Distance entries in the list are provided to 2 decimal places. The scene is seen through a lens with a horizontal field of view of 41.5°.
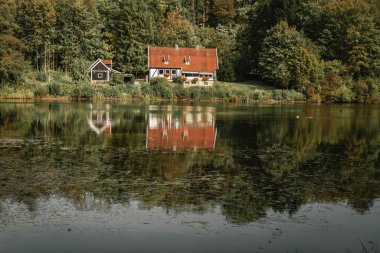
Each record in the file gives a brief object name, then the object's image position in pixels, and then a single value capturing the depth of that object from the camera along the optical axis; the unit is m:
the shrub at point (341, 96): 77.38
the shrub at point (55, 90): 68.00
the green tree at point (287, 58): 78.25
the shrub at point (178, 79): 82.81
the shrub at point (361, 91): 78.31
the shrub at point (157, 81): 76.54
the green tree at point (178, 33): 97.31
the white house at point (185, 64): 86.31
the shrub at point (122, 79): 78.31
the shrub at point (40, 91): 67.04
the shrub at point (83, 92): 69.81
